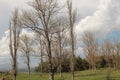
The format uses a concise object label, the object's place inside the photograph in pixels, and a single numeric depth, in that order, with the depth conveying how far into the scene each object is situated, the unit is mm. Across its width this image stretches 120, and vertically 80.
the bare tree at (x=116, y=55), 41396
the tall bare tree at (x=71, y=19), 18061
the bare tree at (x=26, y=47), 34070
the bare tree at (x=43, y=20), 13364
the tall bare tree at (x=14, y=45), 19615
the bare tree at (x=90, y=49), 38554
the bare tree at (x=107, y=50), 40938
